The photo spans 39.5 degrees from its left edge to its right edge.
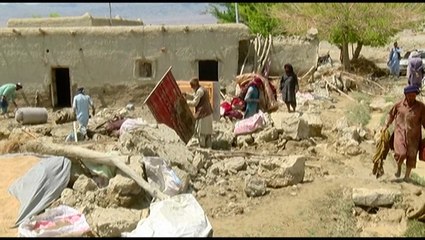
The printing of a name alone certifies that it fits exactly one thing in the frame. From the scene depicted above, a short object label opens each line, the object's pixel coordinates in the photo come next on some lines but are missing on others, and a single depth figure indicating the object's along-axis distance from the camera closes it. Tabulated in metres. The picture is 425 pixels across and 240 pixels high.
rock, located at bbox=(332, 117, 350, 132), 11.00
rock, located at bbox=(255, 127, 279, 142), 10.12
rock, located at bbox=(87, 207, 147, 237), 6.08
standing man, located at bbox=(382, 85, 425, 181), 7.29
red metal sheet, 9.34
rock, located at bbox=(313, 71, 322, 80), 18.09
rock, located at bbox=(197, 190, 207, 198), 7.34
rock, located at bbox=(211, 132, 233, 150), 10.07
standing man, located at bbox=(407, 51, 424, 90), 13.93
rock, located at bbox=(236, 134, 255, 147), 10.20
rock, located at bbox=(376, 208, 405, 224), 6.50
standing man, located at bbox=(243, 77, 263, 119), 10.93
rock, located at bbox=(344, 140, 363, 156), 9.50
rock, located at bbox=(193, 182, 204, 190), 7.54
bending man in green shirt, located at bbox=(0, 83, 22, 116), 16.19
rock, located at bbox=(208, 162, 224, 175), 7.95
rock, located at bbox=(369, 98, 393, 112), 14.06
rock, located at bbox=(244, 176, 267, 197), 7.31
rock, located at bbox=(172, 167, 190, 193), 7.30
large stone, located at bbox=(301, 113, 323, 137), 10.52
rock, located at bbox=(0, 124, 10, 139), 11.09
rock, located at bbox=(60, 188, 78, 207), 6.95
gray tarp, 6.93
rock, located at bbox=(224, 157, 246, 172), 7.99
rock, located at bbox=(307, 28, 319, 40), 18.31
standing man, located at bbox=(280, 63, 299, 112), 11.95
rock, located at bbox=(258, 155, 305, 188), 7.59
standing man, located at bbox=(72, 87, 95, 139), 12.12
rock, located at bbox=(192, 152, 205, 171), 7.90
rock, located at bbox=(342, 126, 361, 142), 10.10
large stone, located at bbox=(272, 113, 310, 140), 10.05
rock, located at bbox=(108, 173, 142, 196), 6.91
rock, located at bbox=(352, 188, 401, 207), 6.70
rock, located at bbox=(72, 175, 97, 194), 7.15
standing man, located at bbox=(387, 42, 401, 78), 19.64
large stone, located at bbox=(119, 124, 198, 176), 7.77
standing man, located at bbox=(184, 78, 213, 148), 9.48
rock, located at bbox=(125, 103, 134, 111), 16.54
